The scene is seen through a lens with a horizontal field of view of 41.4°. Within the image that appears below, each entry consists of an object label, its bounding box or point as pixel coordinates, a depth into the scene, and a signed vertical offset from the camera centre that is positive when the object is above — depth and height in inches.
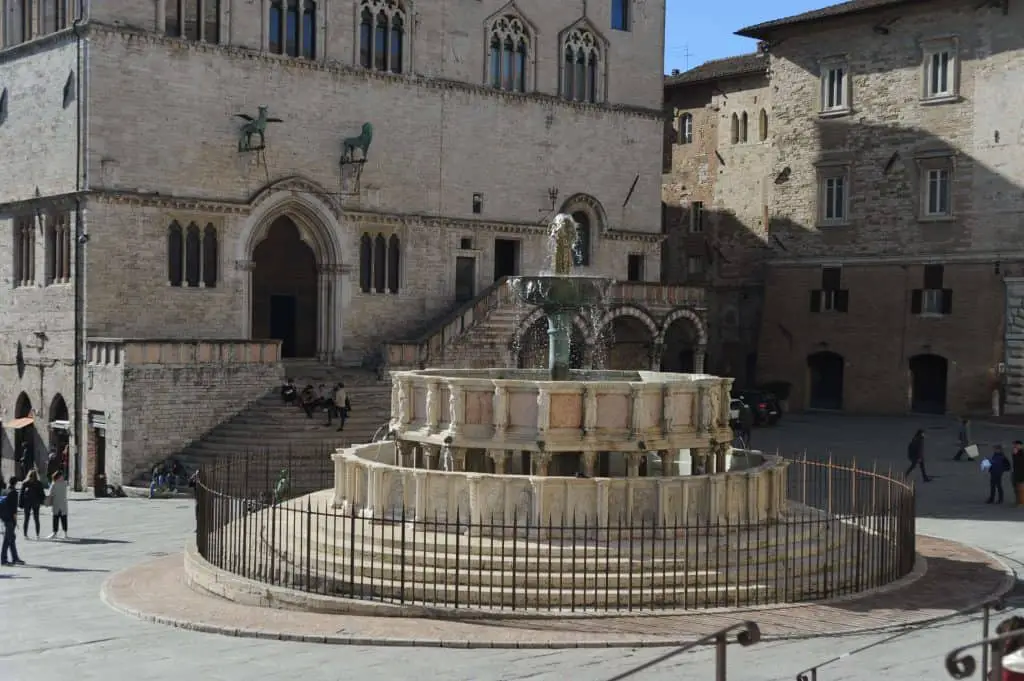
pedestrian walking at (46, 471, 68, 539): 849.5 -124.6
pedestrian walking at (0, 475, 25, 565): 753.6 -127.4
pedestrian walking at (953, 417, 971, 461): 1207.2 -114.1
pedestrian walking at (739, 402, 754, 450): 1227.9 -101.8
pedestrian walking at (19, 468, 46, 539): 853.2 -123.8
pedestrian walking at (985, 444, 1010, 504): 965.2 -112.5
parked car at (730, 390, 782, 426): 1491.1 -105.6
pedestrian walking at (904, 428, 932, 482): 1074.1 -110.3
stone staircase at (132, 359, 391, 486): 1157.1 -112.1
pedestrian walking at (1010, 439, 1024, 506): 955.3 -112.2
